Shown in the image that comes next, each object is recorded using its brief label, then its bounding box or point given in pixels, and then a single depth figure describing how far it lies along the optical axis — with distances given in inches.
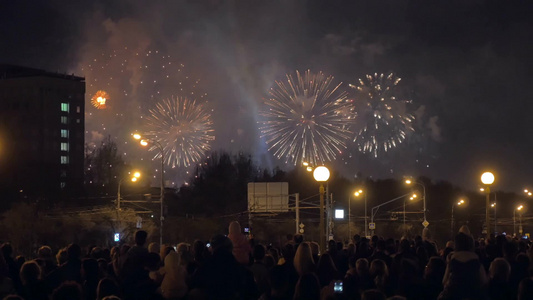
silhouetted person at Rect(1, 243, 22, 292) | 481.4
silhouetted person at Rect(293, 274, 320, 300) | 371.2
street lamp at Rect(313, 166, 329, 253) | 704.4
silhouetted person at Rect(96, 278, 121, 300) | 403.5
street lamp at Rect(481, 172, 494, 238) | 808.3
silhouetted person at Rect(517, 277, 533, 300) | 378.9
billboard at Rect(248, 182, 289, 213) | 2346.2
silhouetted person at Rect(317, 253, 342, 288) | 474.6
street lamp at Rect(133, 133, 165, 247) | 1660.8
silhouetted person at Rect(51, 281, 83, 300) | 340.2
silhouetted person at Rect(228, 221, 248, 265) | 530.3
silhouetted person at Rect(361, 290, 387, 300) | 318.3
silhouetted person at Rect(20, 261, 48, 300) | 447.5
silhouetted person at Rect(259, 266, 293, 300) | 426.3
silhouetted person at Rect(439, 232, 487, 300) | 424.5
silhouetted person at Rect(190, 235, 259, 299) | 397.1
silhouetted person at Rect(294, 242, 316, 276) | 475.5
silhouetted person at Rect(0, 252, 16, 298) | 482.6
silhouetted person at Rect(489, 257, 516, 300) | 446.9
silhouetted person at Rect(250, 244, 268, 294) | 487.8
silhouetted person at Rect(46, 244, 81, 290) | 476.7
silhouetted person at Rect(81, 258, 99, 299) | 468.4
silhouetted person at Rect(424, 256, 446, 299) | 456.8
